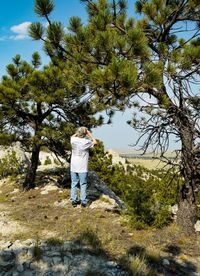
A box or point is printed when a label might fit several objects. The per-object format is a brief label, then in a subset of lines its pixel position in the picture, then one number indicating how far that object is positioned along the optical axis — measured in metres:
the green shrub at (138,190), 8.73
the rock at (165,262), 6.84
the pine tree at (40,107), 10.12
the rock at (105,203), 10.38
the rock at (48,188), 12.46
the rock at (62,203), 10.62
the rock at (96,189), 11.62
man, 10.05
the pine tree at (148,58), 7.02
